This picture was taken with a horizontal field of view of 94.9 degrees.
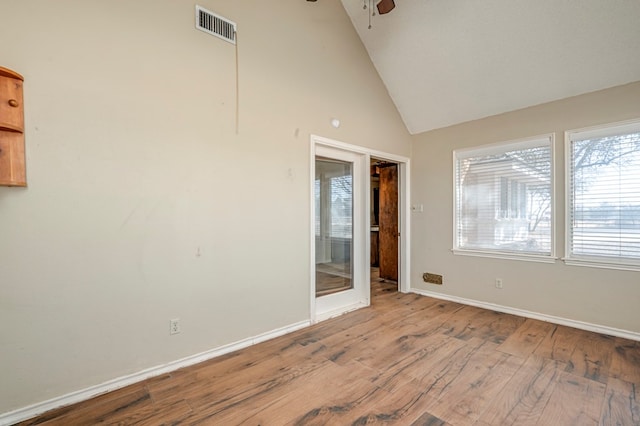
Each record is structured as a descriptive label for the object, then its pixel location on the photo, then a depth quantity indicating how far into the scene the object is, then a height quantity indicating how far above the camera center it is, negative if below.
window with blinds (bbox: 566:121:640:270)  3.02 +0.11
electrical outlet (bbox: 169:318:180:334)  2.39 -0.95
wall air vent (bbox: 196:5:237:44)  2.50 +1.63
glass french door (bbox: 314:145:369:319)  3.60 -0.31
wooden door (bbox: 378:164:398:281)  5.17 -0.26
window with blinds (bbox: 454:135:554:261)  3.58 +0.10
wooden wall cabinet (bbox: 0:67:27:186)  1.69 +0.48
